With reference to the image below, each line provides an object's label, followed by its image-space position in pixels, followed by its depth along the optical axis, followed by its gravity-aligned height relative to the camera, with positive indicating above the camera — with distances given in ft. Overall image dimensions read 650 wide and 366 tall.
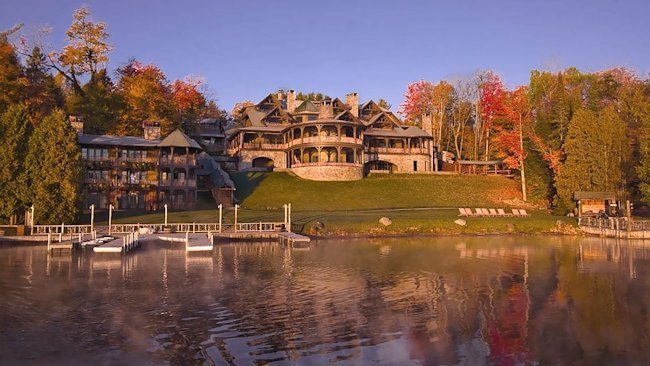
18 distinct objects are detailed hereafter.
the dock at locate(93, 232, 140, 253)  106.42 -8.25
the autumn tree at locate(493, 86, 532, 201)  216.74 +31.56
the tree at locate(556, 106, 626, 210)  172.24 +16.41
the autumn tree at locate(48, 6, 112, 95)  231.09 +72.68
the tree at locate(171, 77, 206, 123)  263.72 +59.61
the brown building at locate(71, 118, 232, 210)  180.24 +13.76
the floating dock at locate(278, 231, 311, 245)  120.78 -8.05
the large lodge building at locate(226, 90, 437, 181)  228.43 +32.21
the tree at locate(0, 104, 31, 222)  130.11 +11.80
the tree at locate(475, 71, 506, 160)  271.28 +54.69
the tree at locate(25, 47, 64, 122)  183.11 +47.23
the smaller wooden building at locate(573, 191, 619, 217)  163.53 -0.19
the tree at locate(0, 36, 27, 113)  171.63 +45.72
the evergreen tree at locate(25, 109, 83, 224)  131.75 +10.26
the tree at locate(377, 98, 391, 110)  388.90 +78.68
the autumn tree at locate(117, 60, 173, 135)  221.87 +45.57
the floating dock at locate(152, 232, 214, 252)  112.88 -7.84
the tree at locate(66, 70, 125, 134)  212.23 +43.25
